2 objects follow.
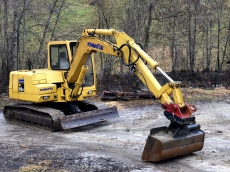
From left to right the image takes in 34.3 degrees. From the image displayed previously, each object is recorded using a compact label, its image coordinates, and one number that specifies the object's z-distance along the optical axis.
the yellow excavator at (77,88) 7.35
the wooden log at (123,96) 14.28
